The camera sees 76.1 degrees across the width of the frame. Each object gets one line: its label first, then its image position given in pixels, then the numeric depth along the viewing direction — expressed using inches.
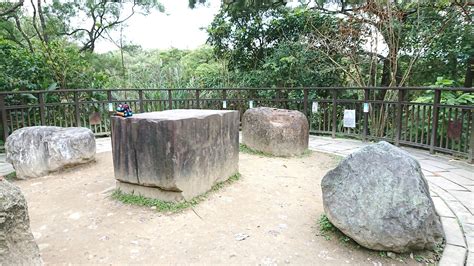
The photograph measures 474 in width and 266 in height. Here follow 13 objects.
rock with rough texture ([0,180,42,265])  62.5
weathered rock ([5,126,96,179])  154.2
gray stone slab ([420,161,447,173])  151.2
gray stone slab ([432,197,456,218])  103.7
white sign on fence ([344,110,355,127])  226.9
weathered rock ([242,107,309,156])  183.3
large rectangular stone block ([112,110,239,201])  110.7
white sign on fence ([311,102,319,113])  243.0
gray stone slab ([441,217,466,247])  86.3
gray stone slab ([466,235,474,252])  83.1
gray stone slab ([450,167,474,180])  140.9
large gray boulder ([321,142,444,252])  78.9
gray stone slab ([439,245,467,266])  77.2
